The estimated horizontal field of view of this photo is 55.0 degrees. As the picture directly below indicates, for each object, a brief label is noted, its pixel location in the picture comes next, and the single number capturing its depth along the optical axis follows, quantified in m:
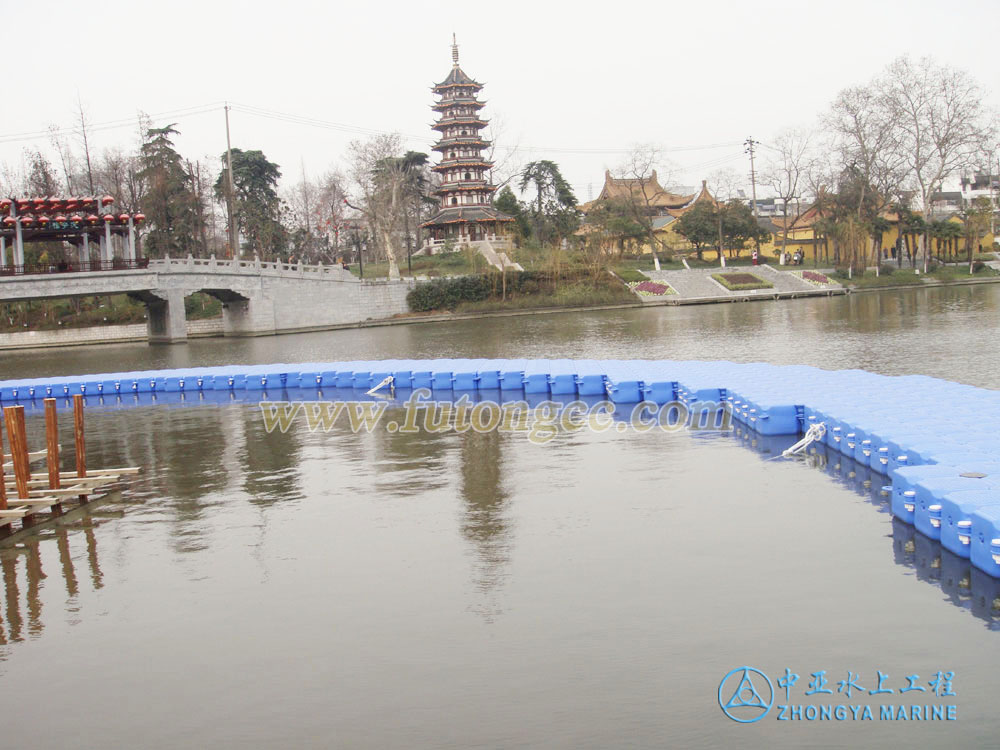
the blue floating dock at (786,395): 9.23
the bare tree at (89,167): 62.60
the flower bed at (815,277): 64.19
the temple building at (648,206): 72.69
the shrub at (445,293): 61.12
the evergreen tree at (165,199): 64.50
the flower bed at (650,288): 63.41
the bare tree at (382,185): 66.94
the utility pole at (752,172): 79.44
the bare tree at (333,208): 77.19
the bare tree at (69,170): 67.19
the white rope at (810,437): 13.55
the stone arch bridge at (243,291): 48.47
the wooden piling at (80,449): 13.23
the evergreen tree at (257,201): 70.06
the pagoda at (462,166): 73.88
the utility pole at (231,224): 56.28
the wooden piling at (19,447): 11.95
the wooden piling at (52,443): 12.41
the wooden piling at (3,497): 11.60
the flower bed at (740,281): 63.94
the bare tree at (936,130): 63.34
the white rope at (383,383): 24.02
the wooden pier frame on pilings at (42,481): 11.86
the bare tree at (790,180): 72.06
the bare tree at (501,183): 76.55
